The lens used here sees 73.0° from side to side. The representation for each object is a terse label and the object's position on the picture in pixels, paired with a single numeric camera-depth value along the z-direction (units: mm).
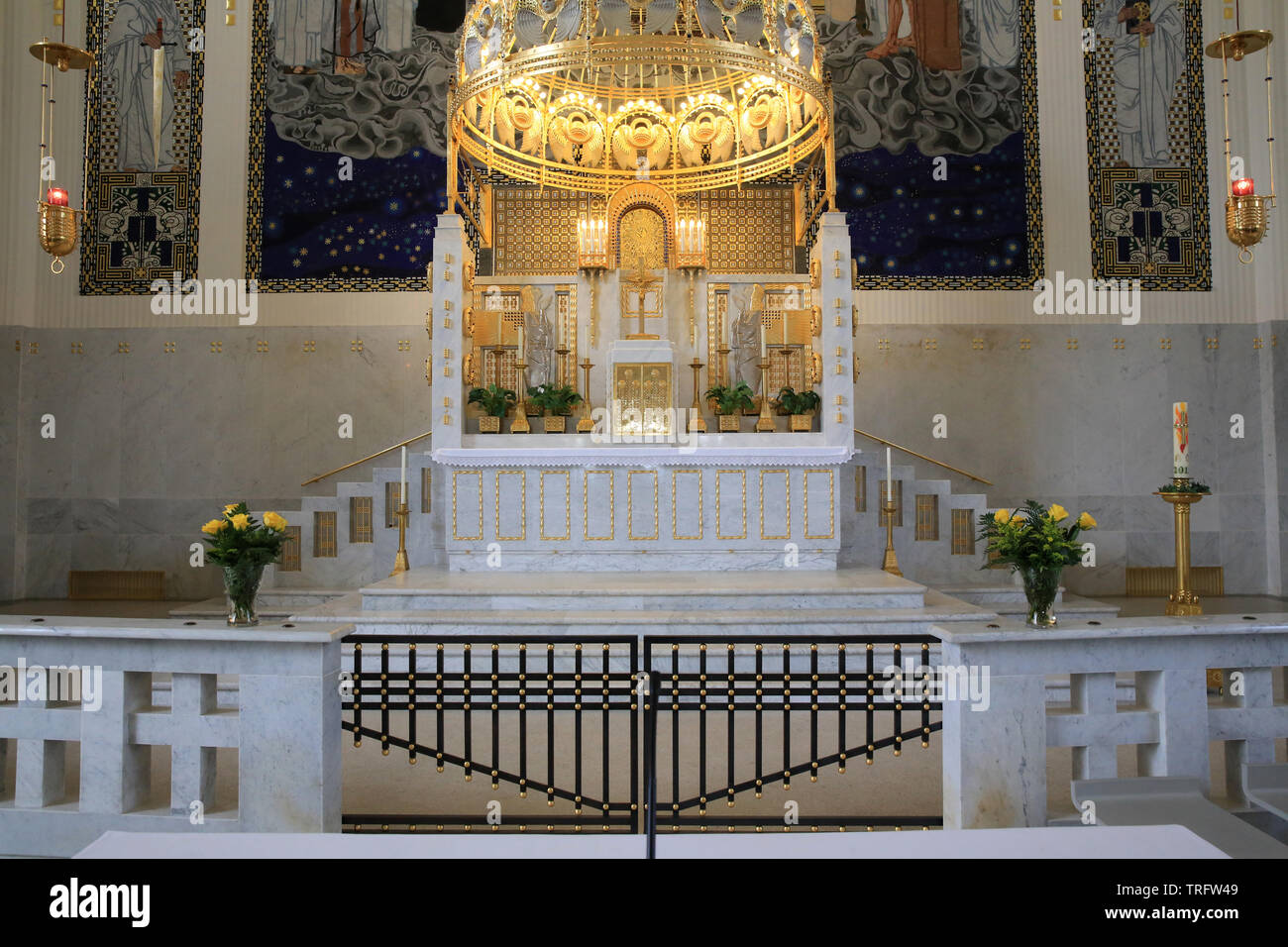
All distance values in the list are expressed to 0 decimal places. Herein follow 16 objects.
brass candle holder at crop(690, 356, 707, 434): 10328
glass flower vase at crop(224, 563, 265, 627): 4941
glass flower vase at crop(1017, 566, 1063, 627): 4551
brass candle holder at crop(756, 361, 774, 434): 10531
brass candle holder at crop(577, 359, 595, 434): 10352
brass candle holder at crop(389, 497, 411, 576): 10250
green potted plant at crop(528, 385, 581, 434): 10383
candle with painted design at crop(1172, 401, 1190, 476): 7805
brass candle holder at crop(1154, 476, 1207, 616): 7934
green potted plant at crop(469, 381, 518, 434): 10258
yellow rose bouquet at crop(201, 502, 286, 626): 4977
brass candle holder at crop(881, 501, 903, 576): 10367
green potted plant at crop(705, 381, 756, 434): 10523
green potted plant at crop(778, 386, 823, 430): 10461
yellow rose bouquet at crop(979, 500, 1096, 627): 4629
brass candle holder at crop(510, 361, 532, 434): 10414
